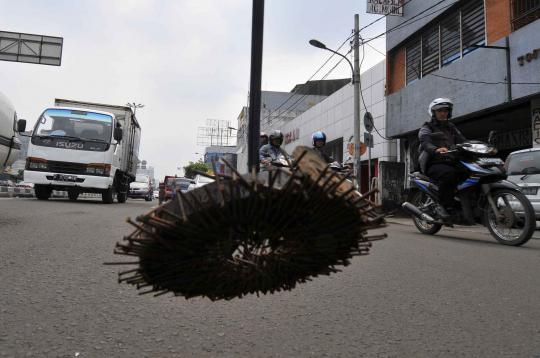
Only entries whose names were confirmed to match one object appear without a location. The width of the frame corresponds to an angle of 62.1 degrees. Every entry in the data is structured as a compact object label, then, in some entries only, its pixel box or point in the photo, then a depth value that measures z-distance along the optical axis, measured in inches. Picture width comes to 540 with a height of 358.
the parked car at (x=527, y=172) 324.5
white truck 448.5
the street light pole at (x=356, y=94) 573.9
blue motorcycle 203.3
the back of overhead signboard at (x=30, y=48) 848.3
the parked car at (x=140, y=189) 1048.2
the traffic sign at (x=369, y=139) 560.1
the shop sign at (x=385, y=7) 595.8
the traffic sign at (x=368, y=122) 568.4
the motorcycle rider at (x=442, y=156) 173.0
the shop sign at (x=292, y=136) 1190.7
